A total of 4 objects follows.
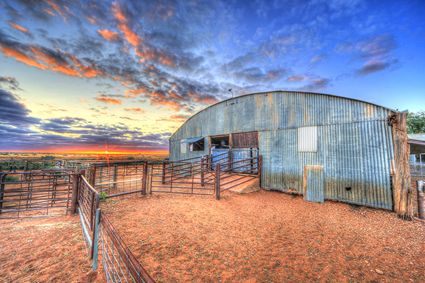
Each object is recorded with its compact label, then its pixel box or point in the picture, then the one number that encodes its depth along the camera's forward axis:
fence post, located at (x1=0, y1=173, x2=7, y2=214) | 6.07
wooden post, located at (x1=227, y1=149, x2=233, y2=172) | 12.02
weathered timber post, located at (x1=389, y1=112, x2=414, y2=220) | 6.10
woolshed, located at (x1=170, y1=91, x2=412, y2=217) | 6.55
